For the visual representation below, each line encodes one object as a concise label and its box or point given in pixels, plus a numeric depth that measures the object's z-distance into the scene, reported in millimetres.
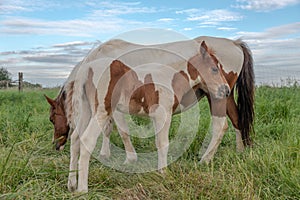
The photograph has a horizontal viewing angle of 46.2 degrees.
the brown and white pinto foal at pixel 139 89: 3184
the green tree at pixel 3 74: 27034
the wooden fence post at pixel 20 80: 18188
